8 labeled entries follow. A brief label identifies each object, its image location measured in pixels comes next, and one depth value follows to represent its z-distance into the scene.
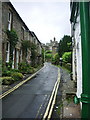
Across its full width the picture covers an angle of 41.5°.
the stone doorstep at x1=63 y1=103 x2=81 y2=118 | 3.97
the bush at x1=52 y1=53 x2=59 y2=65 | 43.06
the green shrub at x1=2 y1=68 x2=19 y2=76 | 10.38
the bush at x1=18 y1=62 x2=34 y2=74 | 15.53
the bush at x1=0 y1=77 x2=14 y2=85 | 8.87
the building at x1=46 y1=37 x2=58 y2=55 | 76.31
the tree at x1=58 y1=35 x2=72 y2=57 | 40.57
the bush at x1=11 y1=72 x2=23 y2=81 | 10.47
